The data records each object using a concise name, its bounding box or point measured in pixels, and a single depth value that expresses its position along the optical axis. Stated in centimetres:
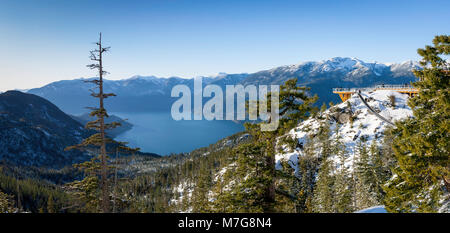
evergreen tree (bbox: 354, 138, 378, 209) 3770
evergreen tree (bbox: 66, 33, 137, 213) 1489
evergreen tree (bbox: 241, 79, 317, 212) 1429
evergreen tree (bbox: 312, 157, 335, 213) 4150
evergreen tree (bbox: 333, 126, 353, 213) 3806
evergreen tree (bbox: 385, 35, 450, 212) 1399
